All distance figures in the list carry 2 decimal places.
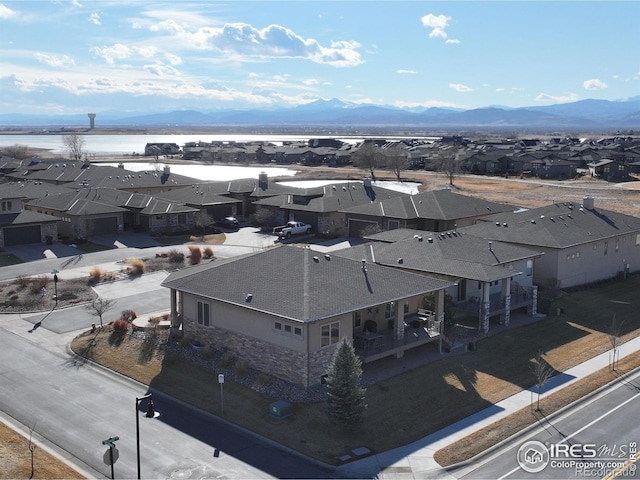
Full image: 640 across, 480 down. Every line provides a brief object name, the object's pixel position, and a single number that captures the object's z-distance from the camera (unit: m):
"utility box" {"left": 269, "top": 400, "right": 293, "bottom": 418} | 25.23
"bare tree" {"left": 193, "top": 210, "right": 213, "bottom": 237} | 66.19
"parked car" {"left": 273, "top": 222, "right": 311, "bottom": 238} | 62.69
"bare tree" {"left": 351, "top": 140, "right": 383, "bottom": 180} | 134.88
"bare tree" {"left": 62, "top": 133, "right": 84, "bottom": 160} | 155.98
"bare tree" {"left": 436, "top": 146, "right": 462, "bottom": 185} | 114.60
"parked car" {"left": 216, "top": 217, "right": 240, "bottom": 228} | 68.25
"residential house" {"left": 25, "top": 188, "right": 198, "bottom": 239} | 61.14
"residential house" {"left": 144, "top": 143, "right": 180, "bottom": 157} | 191.25
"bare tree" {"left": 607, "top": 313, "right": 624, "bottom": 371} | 32.05
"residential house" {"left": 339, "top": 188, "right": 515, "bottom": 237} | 58.44
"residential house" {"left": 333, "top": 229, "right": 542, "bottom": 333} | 35.53
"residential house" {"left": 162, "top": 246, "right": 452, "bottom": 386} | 27.48
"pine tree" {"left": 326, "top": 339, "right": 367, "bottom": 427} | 24.08
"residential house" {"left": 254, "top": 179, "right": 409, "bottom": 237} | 64.50
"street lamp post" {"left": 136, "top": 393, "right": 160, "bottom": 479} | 19.55
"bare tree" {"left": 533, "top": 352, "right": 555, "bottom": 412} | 27.36
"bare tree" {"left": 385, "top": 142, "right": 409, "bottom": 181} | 126.10
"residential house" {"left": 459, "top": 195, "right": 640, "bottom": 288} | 43.69
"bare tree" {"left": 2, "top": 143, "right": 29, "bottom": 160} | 148.50
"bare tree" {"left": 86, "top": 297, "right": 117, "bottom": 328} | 36.06
